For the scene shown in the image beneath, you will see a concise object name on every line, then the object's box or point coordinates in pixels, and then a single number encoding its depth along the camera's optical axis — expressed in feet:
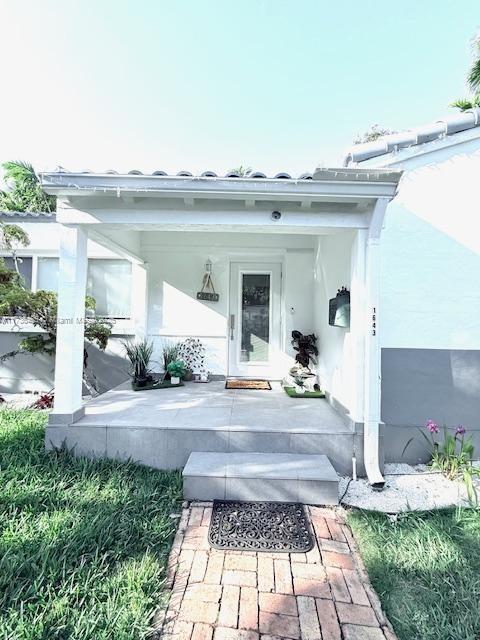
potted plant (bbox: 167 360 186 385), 22.44
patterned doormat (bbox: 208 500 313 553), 9.30
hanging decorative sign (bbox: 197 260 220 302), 24.58
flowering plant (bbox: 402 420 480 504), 13.73
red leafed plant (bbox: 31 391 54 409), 20.04
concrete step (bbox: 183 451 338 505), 11.39
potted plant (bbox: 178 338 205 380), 24.68
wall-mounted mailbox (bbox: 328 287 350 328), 15.33
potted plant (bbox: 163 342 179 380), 23.53
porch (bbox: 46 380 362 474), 13.55
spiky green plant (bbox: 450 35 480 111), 26.27
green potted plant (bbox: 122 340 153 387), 21.48
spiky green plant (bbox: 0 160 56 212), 48.65
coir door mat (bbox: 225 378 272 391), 21.97
